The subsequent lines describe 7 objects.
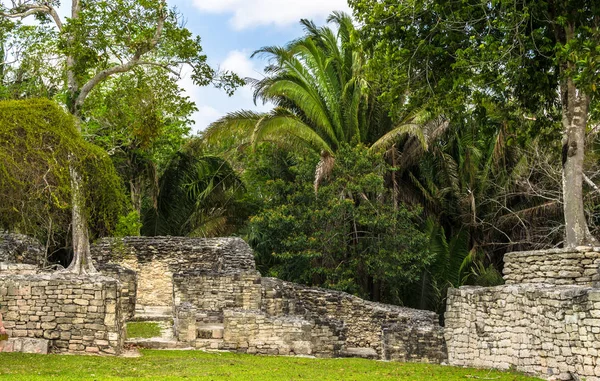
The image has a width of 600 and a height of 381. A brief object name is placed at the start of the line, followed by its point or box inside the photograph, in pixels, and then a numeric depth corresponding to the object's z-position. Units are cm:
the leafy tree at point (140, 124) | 2008
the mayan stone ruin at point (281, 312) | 1163
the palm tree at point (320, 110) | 2700
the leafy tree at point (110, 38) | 1650
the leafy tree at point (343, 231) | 2505
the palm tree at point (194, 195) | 3225
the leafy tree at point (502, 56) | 1441
